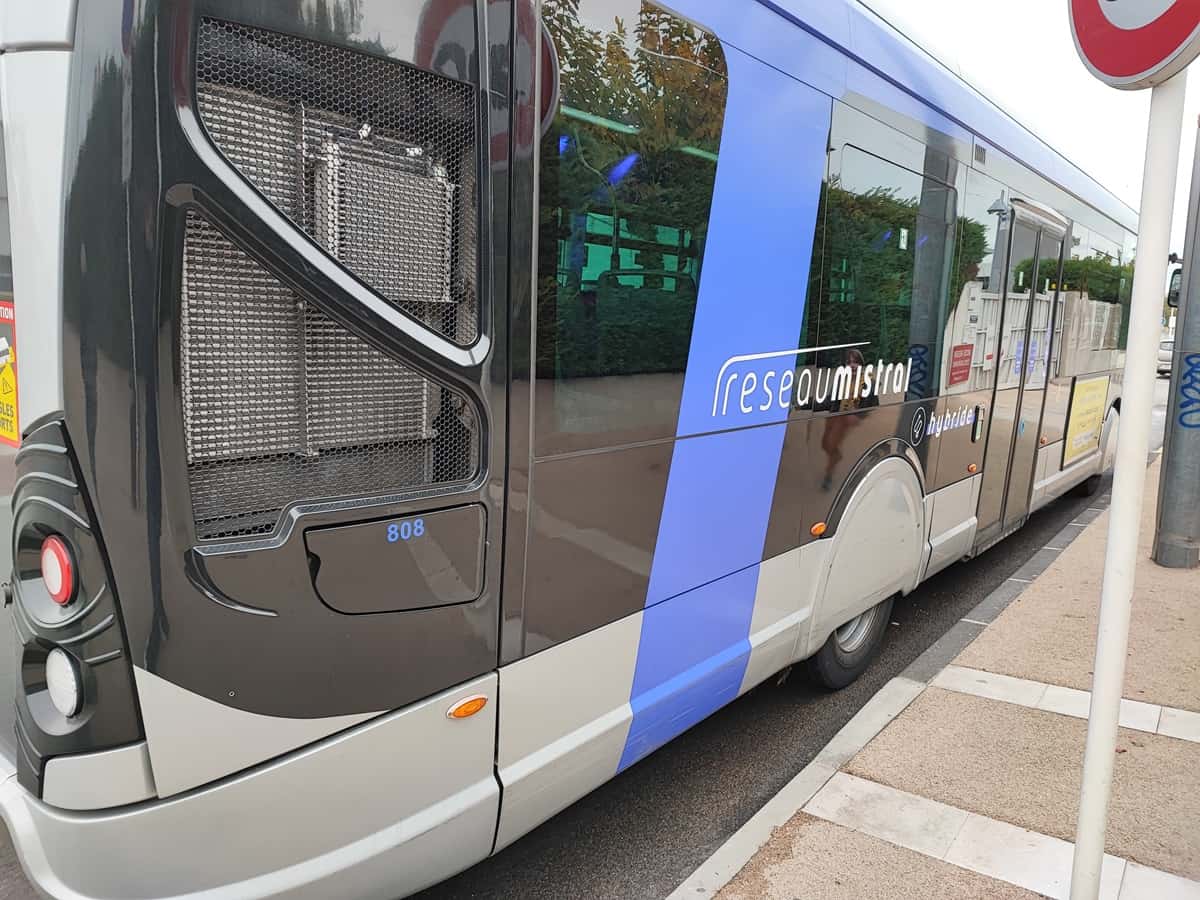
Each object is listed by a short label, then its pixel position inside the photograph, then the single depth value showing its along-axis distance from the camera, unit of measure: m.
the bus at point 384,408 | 1.61
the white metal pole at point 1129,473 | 1.97
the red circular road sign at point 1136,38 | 1.83
